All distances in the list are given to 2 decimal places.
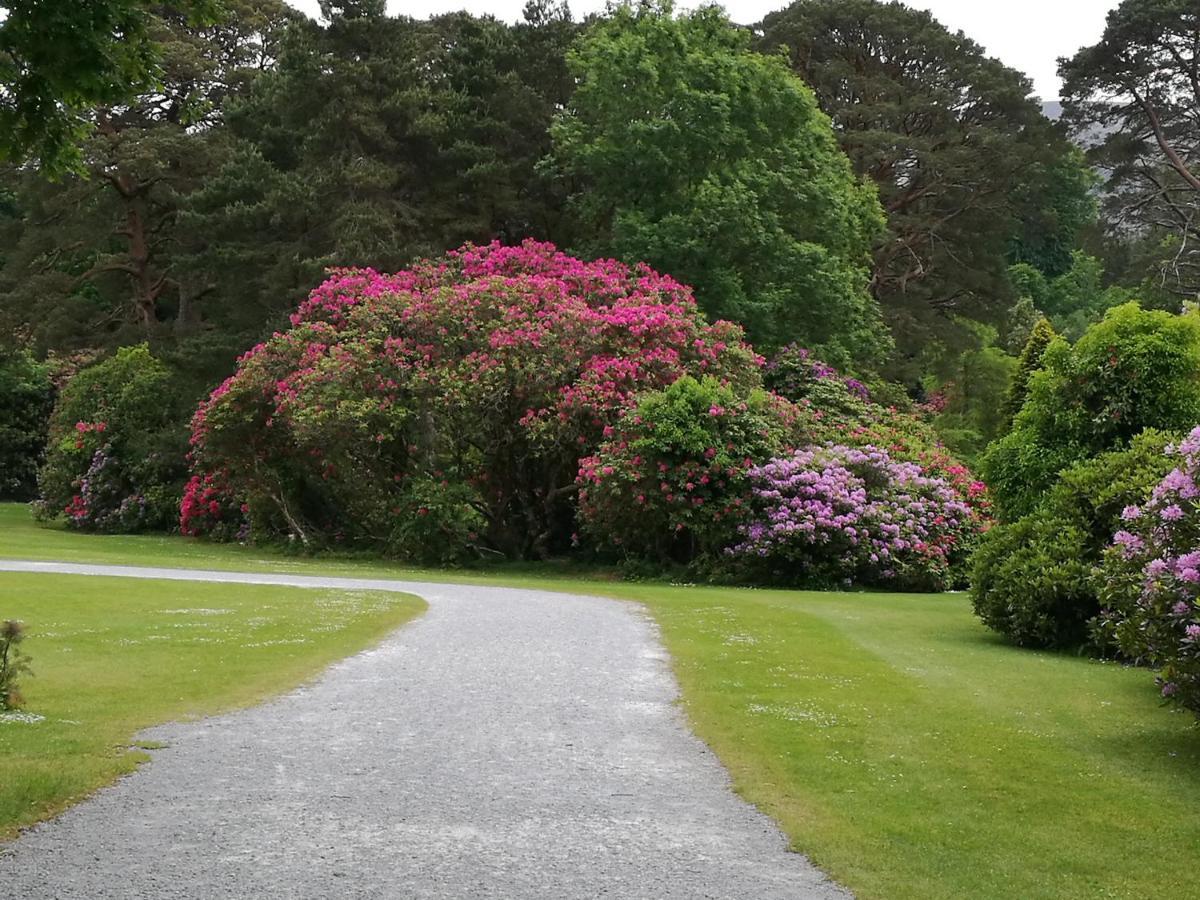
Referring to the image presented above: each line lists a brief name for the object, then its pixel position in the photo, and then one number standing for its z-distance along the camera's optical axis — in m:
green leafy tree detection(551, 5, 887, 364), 31.28
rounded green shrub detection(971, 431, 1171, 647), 13.34
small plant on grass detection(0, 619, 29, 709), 8.64
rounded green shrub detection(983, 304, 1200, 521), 14.85
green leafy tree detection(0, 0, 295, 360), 40.31
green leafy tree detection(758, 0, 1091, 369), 42.75
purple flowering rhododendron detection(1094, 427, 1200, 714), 8.02
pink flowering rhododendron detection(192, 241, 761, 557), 25.16
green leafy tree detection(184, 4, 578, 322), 35.00
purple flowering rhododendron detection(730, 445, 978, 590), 22.20
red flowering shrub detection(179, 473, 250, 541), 31.92
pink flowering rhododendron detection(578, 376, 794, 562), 22.70
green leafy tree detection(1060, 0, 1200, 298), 37.97
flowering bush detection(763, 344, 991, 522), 25.58
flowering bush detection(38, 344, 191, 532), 35.50
